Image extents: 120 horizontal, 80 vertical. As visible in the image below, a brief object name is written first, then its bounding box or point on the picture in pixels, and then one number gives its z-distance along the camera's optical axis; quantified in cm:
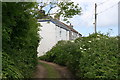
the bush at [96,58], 403
